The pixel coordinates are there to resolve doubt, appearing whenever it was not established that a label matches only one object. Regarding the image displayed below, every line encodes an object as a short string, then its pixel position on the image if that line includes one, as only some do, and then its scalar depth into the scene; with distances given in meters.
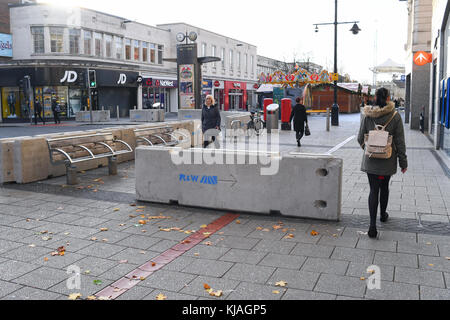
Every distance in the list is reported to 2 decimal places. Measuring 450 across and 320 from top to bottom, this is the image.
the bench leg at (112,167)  10.12
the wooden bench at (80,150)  9.10
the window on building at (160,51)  46.69
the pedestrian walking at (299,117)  15.04
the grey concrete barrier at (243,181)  6.39
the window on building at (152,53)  45.46
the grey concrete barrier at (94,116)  33.22
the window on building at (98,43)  37.72
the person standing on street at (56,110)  31.05
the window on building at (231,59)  60.44
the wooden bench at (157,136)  11.99
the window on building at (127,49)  41.45
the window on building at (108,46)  38.94
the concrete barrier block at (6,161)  8.98
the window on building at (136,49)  42.66
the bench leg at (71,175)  8.91
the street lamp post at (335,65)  27.55
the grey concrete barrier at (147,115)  32.66
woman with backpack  5.52
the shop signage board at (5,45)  34.44
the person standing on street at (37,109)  30.52
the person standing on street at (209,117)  12.04
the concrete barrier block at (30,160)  9.02
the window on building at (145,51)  44.12
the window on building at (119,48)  40.25
